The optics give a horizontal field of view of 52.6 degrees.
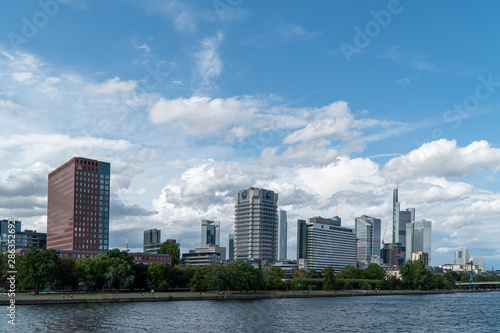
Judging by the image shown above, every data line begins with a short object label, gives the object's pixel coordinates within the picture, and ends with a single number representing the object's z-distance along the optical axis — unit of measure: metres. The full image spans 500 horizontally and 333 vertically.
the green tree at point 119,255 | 175.88
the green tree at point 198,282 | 180.91
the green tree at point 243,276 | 178.88
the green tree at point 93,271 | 160.75
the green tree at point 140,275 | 177.25
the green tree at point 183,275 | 190.62
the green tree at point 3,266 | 166.25
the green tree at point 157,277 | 176.12
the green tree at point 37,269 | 146.80
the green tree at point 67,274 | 158.50
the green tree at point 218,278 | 174.38
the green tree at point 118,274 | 162.00
